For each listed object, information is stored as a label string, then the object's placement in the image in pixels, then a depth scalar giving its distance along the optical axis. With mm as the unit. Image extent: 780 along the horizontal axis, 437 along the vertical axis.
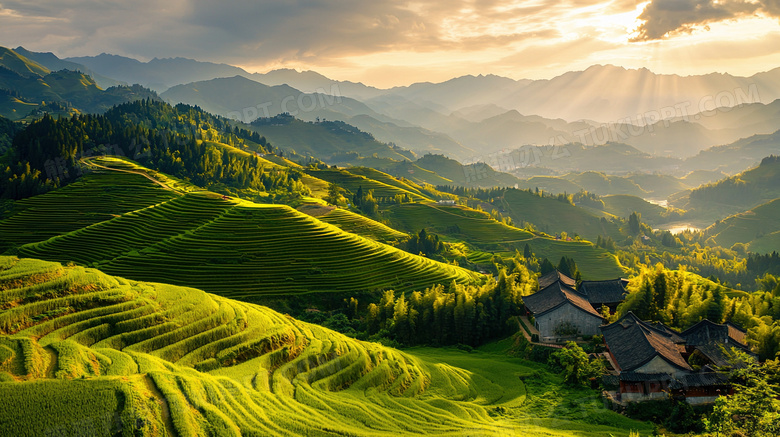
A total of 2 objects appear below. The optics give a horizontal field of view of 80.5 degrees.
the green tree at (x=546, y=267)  91562
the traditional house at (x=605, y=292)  53812
